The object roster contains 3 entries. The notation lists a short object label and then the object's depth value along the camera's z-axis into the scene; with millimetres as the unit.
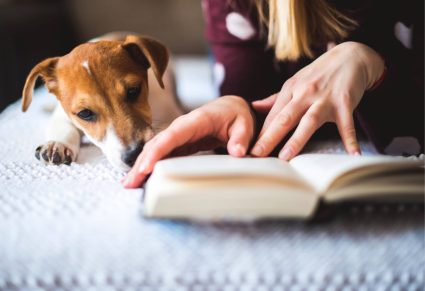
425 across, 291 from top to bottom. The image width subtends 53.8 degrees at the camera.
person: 772
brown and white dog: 925
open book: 542
